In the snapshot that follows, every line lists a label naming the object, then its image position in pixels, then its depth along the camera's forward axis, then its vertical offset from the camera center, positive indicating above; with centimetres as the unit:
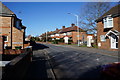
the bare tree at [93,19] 2316 +594
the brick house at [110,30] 1426 +175
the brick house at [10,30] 1552 +183
